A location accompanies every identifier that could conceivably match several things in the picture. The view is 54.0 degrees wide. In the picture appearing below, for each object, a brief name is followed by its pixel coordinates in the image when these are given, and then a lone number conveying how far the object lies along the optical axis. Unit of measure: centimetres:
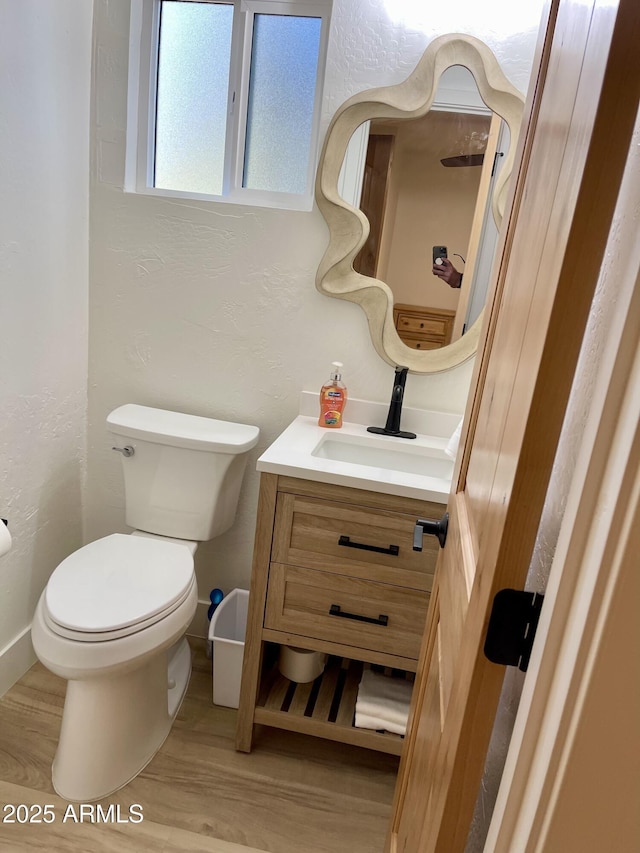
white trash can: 183
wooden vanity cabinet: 152
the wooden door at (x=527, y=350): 47
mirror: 172
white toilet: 145
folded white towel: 165
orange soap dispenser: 189
